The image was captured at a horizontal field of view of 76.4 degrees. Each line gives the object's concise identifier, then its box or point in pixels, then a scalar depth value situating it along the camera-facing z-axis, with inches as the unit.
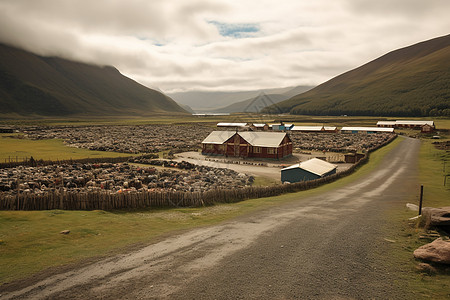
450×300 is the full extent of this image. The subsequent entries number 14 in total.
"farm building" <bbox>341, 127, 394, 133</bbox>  4911.4
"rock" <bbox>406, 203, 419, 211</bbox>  872.4
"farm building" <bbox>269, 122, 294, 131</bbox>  5788.4
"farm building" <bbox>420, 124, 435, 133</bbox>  4702.8
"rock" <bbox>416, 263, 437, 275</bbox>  458.5
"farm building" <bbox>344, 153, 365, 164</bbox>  2402.6
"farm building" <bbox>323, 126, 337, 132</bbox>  5227.4
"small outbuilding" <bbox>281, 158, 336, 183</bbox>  1651.1
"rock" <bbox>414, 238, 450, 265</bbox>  466.6
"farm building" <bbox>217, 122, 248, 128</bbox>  6418.3
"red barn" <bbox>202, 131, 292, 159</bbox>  2620.8
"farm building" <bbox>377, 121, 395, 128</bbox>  5866.1
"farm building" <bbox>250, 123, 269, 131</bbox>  5944.9
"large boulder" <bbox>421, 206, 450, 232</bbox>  604.4
